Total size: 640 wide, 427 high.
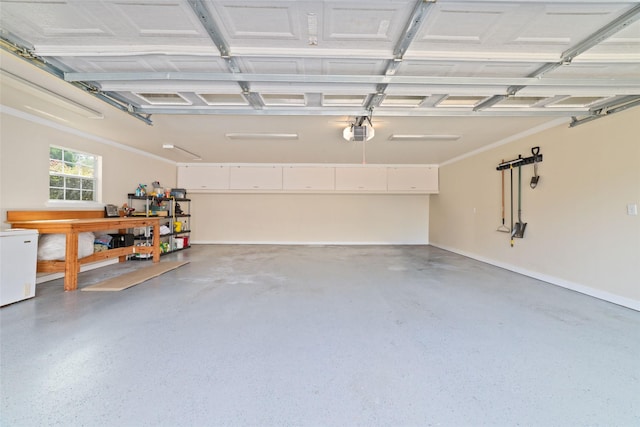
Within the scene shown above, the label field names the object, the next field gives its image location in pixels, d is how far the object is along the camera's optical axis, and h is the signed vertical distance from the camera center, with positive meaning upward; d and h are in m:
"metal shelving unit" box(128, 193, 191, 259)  5.64 -0.25
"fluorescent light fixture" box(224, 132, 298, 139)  4.53 +1.40
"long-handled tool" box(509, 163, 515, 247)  4.55 +0.72
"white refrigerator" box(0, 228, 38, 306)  2.74 -0.60
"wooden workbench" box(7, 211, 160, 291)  3.34 -0.25
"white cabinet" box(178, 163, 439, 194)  7.47 +1.02
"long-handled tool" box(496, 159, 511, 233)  4.74 -0.28
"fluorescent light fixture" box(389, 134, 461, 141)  4.61 +1.41
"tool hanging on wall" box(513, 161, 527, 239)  4.36 -0.10
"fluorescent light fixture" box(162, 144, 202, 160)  5.20 +1.39
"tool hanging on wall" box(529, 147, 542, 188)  4.10 +0.72
